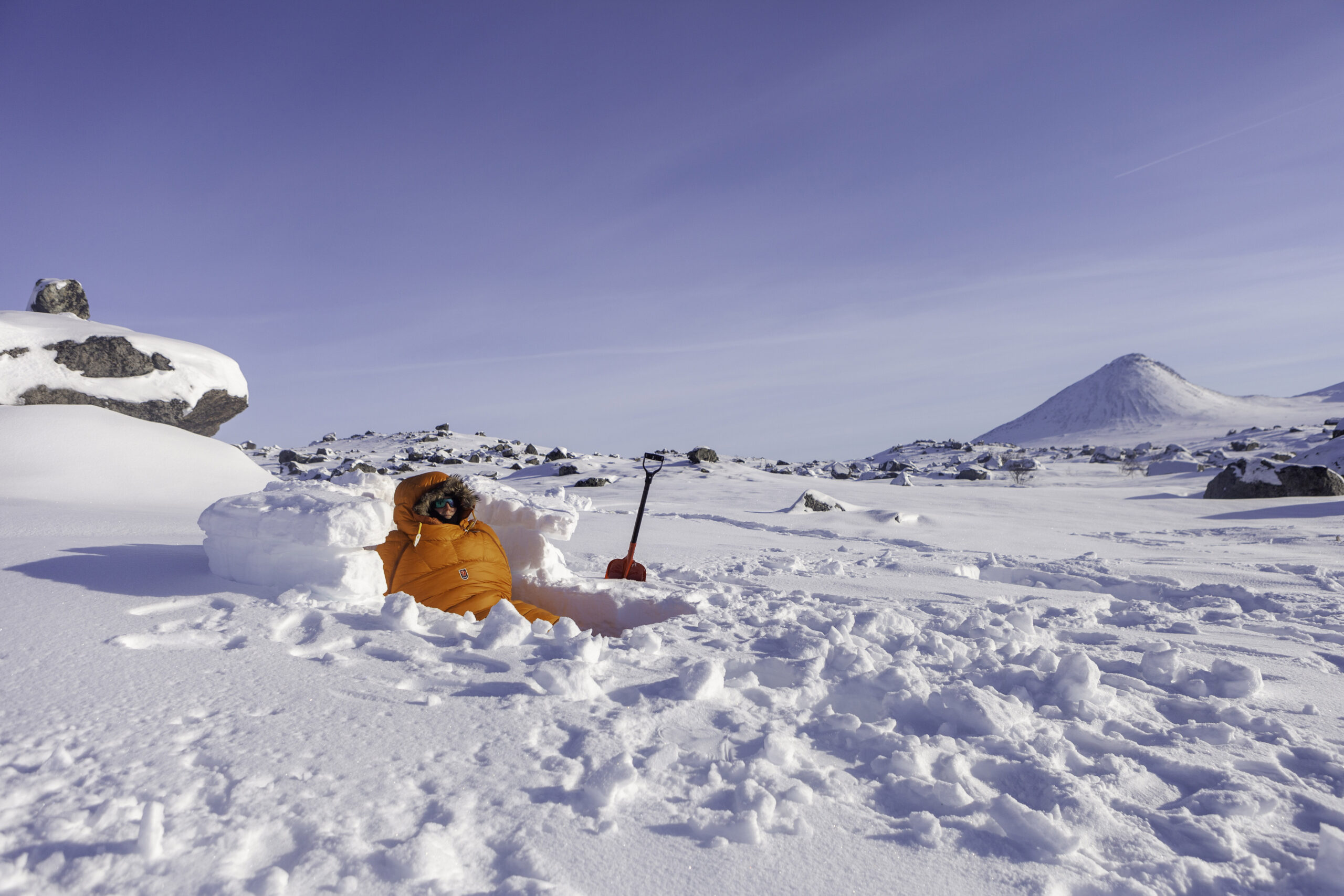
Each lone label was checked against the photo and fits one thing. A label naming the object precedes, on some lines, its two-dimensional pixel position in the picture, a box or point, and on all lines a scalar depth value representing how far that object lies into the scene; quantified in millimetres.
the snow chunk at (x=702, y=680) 1911
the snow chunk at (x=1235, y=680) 2094
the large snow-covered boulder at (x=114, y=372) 6945
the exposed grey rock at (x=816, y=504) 8055
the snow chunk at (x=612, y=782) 1370
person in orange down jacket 3082
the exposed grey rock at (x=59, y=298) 8422
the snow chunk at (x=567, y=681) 1829
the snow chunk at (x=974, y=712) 1815
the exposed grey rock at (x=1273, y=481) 9570
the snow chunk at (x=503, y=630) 2184
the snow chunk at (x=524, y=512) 3764
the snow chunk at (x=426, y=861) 1124
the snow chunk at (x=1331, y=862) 1244
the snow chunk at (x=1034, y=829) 1316
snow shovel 3846
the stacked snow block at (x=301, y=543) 2658
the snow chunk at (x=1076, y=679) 2020
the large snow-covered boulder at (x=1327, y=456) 10883
